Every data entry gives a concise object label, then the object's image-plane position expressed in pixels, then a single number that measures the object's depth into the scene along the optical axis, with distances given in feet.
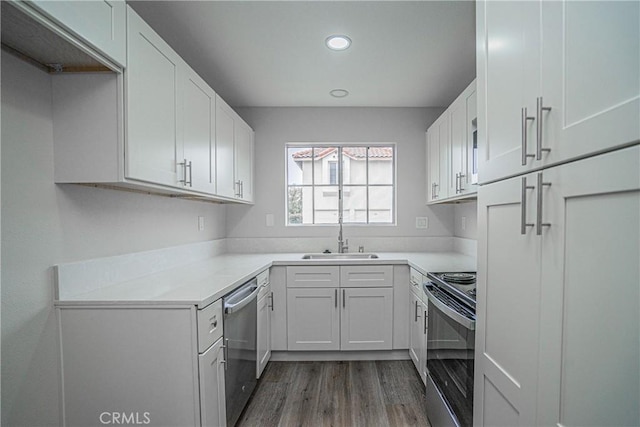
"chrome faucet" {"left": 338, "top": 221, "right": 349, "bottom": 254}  10.40
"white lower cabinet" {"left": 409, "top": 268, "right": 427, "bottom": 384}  7.11
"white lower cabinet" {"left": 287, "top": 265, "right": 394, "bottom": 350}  8.54
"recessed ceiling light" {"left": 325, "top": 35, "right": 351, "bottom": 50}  6.36
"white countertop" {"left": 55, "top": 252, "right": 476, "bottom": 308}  4.42
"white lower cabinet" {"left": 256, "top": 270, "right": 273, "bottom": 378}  7.49
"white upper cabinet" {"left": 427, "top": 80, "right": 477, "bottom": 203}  6.72
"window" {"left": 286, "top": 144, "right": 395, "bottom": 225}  11.03
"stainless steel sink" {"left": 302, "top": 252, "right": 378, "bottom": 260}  10.07
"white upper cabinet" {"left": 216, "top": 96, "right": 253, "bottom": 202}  7.62
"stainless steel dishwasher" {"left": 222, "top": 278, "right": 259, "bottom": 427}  5.34
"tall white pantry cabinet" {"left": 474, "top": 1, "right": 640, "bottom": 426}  1.86
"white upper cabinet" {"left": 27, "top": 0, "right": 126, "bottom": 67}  3.23
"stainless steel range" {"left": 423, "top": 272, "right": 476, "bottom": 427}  4.29
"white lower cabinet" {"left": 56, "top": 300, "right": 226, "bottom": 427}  4.32
